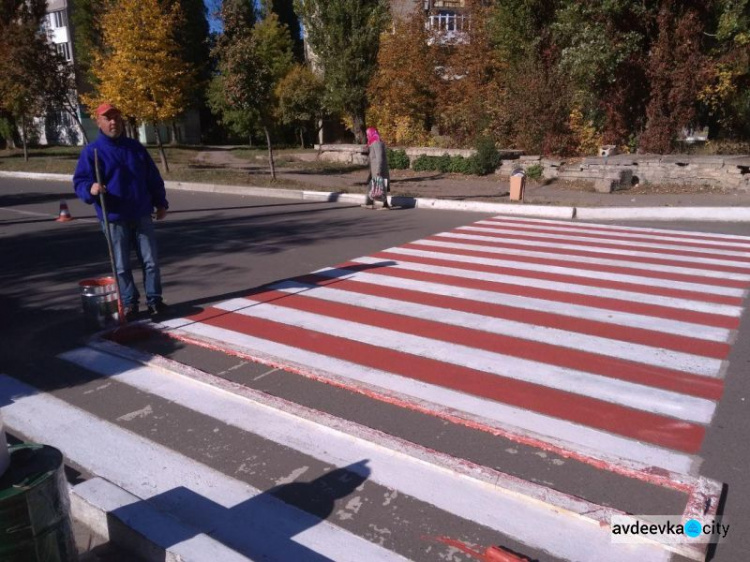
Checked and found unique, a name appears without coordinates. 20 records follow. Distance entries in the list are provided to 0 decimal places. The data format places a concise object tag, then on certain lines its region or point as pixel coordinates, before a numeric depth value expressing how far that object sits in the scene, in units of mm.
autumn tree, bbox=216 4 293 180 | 18203
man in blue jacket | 5781
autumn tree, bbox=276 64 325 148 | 38000
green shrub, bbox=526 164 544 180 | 19516
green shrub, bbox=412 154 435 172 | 22719
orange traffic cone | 13320
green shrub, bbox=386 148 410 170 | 23484
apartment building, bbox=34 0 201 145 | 51000
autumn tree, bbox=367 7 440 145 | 26203
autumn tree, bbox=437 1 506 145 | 24297
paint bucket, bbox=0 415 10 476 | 2412
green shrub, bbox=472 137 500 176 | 20594
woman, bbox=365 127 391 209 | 13898
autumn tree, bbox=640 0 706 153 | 18500
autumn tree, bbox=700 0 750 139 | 18047
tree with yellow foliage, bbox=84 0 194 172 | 21156
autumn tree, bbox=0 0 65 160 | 25609
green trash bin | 2309
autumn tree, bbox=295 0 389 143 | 29031
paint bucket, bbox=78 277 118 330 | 6098
